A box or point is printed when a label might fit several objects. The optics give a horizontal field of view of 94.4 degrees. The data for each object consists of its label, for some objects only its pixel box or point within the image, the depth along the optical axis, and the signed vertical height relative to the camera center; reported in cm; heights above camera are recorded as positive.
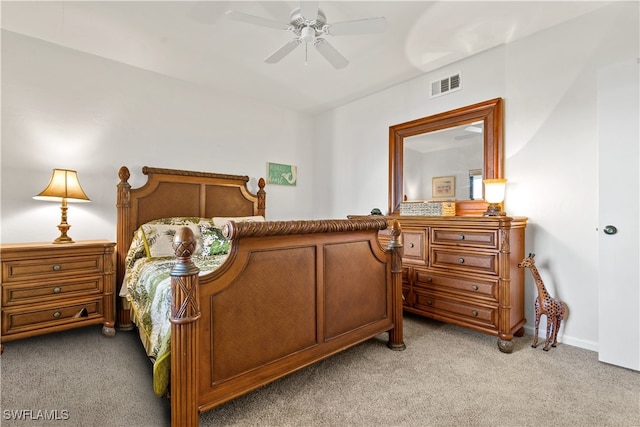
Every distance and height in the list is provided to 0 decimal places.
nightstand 227 -62
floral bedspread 142 -58
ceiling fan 198 +133
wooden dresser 235 -53
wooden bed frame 135 -54
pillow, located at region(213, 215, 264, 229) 321 -8
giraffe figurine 232 -77
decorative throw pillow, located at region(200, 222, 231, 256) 287 -29
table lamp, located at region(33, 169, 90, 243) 254 +17
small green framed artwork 427 +56
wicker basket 292 +4
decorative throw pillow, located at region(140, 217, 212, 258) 271 -22
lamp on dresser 257 +16
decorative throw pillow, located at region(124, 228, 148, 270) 276 -37
